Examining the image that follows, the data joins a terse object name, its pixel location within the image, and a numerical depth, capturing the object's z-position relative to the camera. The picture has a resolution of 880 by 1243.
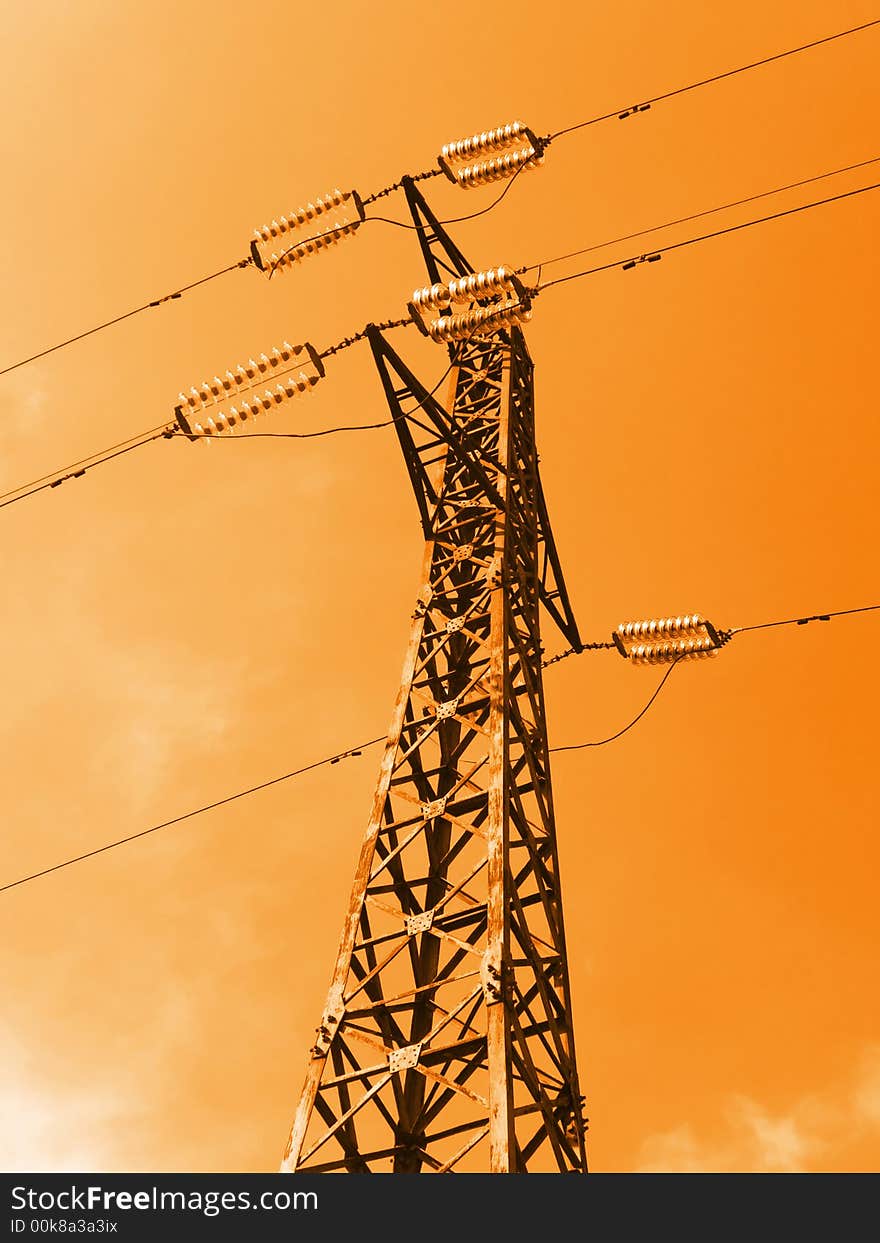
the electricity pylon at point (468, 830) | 13.02
